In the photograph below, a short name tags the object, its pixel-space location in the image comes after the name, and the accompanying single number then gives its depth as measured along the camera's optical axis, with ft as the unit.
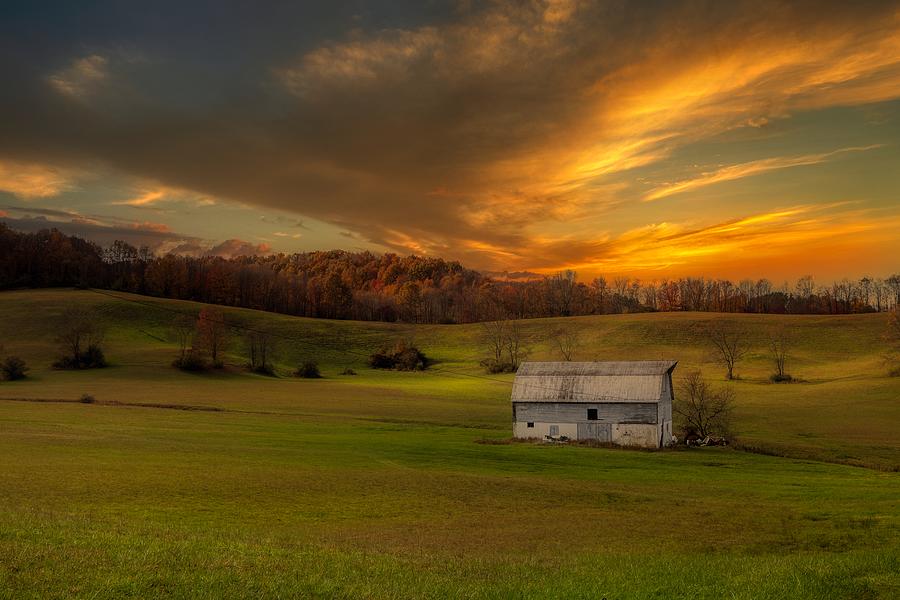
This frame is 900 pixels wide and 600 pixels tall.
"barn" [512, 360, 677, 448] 206.39
